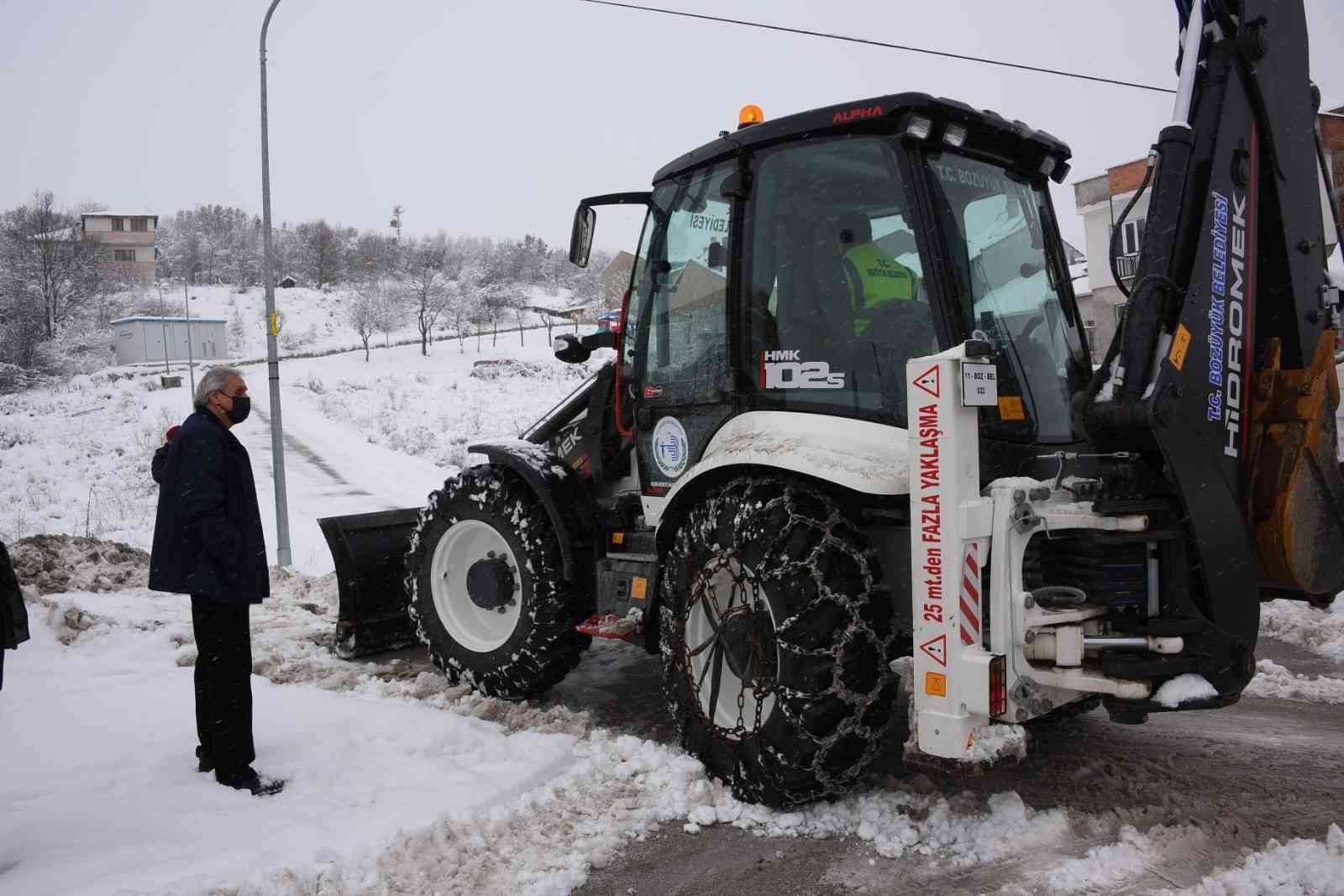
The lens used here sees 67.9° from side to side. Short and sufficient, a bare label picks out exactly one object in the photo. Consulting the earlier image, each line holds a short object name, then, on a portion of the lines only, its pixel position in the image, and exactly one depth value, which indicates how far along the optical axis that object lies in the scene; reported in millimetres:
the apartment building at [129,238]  85938
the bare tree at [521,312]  65562
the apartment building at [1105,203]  19344
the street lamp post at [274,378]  11352
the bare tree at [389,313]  59219
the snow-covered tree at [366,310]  56109
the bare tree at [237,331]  60050
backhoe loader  3285
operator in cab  3787
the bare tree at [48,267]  46969
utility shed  52875
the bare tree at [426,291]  52306
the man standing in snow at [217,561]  4043
